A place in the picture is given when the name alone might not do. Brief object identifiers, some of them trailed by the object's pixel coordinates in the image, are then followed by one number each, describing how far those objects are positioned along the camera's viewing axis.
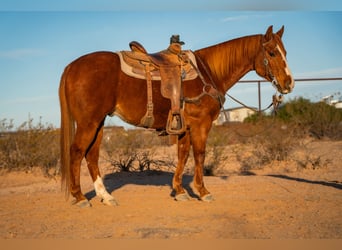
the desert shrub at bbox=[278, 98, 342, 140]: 15.10
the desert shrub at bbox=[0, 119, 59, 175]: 10.48
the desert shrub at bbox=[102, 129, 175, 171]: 9.84
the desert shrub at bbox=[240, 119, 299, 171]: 10.87
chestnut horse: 5.54
